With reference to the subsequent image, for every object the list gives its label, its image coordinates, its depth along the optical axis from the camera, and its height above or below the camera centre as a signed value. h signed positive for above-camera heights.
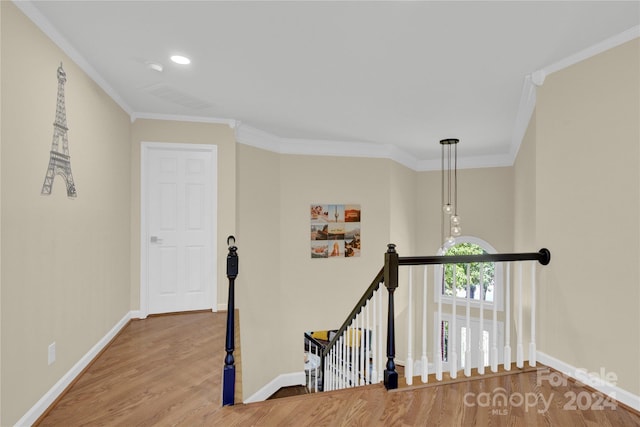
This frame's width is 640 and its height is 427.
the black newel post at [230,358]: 2.32 -0.98
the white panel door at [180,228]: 4.27 -0.17
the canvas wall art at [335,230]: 5.82 -0.25
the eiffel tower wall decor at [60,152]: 2.36 +0.44
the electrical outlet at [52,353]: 2.33 -0.96
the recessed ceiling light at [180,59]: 2.84 +1.30
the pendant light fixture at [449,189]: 7.05 +0.57
